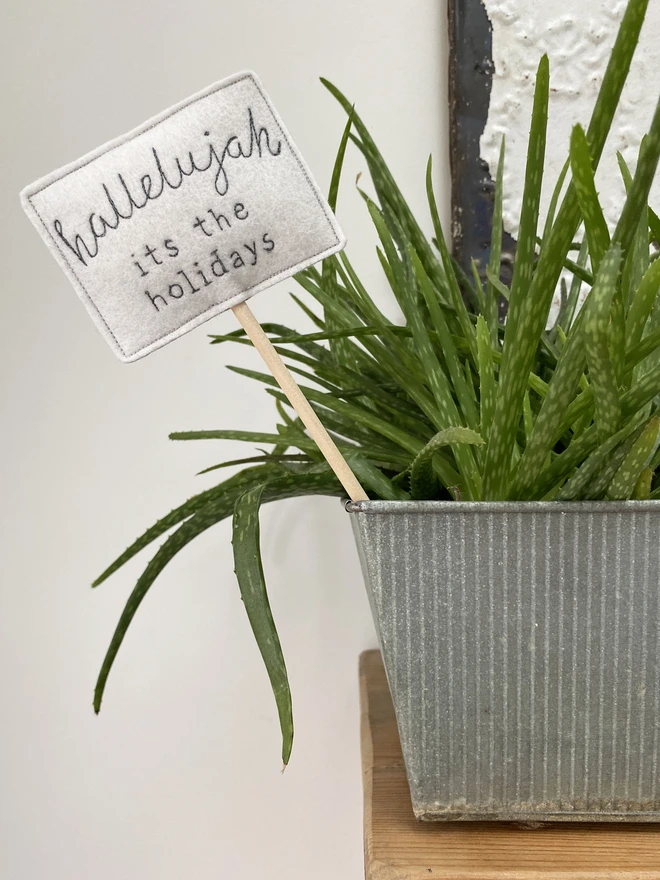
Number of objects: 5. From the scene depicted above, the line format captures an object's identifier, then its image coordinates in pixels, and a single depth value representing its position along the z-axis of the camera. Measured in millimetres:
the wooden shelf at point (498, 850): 284
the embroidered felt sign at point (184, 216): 280
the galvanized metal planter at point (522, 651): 290
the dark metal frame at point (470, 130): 551
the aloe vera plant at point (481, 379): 255
